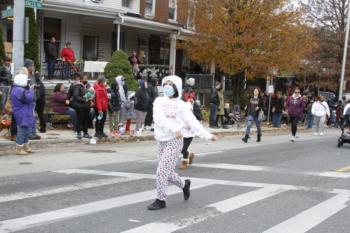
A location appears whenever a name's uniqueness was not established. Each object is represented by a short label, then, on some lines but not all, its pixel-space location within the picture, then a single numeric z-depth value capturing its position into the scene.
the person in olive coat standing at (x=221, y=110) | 21.45
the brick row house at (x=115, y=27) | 22.33
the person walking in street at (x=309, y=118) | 27.91
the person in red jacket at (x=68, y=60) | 20.42
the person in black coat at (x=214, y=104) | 21.23
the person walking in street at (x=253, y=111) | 17.14
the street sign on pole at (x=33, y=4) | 12.86
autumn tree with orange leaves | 24.59
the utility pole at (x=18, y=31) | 13.24
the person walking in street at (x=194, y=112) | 11.02
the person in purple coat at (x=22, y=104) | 11.19
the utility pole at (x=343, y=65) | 34.81
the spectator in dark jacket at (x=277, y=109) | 25.37
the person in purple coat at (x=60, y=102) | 15.93
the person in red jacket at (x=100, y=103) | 14.21
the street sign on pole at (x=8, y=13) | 13.36
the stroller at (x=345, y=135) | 16.84
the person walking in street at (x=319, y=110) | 22.71
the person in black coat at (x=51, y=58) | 19.88
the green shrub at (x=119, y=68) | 20.83
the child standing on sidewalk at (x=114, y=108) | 15.11
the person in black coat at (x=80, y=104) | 14.09
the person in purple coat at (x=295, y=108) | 18.14
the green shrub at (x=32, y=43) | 19.34
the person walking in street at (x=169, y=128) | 7.08
